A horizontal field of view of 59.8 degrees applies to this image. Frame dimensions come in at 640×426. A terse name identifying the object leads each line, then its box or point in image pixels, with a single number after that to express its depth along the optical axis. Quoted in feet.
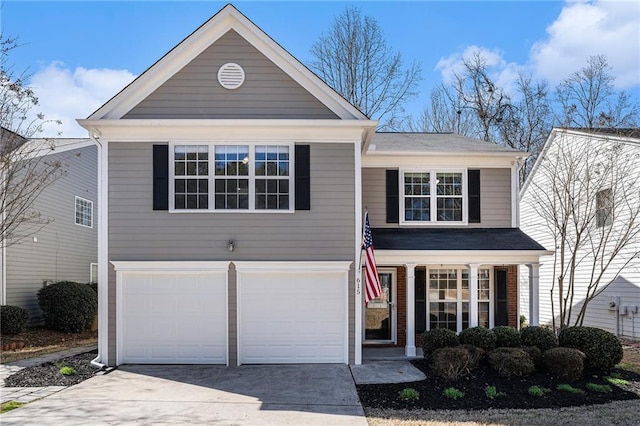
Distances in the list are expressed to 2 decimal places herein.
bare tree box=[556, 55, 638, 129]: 73.72
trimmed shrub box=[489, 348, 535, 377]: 32.71
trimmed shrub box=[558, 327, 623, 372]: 34.14
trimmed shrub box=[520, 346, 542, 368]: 34.43
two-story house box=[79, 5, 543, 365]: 37.22
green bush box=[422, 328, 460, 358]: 37.42
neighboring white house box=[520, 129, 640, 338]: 46.83
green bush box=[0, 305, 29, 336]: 48.65
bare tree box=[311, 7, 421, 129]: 83.15
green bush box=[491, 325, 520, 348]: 37.78
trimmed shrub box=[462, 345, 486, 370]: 34.04
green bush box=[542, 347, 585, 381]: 32.45
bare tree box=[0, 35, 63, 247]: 42.80
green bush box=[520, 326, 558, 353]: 36.81
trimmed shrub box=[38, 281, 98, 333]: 54.08
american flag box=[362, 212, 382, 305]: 36.52
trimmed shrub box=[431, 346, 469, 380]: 32.63
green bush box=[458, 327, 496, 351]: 37.35
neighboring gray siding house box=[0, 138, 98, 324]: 53.31
